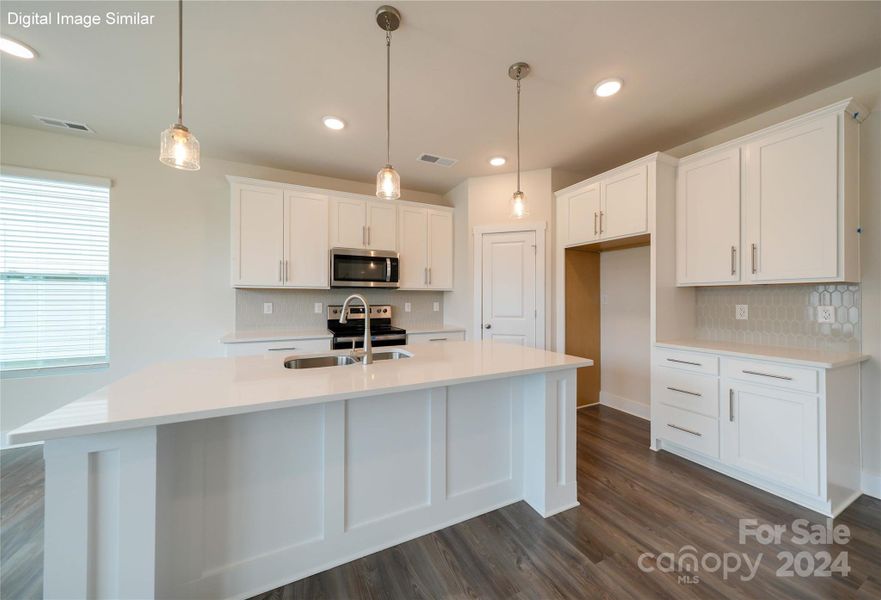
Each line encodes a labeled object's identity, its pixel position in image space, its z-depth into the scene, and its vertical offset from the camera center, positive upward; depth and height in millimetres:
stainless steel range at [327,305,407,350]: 3308 -316
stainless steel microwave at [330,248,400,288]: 3521 +374
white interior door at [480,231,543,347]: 3604 +165
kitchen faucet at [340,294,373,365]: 1868 -254
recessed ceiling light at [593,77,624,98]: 2168 +1463
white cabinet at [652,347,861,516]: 1896 -791
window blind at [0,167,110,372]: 2732 +267
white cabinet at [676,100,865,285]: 1985 +670
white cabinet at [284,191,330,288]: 3383 +639
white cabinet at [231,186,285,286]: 3199 +652
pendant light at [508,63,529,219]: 2350 +698
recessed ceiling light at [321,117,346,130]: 2645 +1473
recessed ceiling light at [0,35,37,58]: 1804 +1432
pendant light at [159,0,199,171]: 1422 +683
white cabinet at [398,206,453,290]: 3939 +669
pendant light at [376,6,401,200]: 1717 +719
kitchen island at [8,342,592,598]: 1062 -717
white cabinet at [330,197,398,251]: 3598 +882
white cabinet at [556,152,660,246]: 2725 +909
